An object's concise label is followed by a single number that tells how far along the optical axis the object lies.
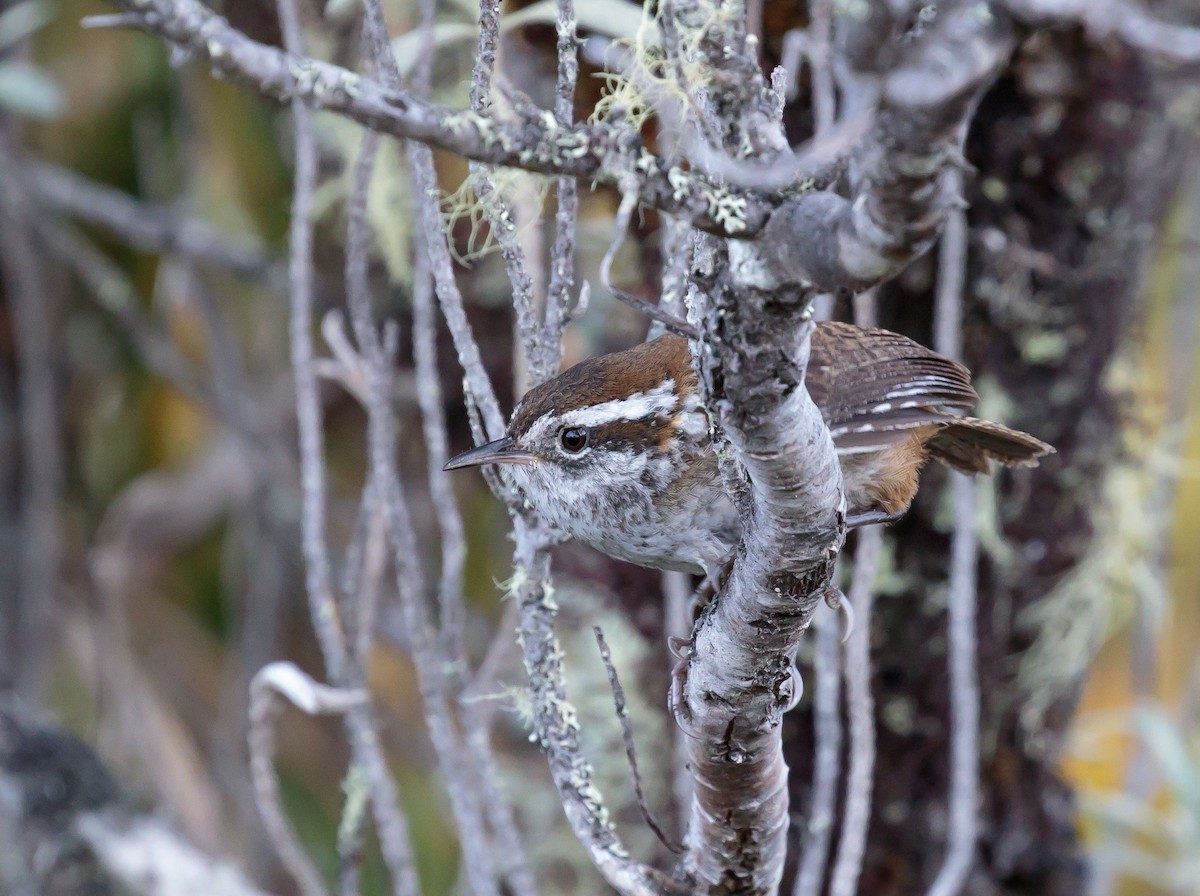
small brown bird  4.20
